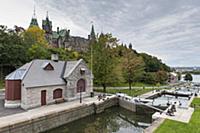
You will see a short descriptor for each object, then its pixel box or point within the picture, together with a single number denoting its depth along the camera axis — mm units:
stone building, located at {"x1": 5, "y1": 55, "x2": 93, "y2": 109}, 10831
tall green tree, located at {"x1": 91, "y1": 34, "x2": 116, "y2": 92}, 17533
